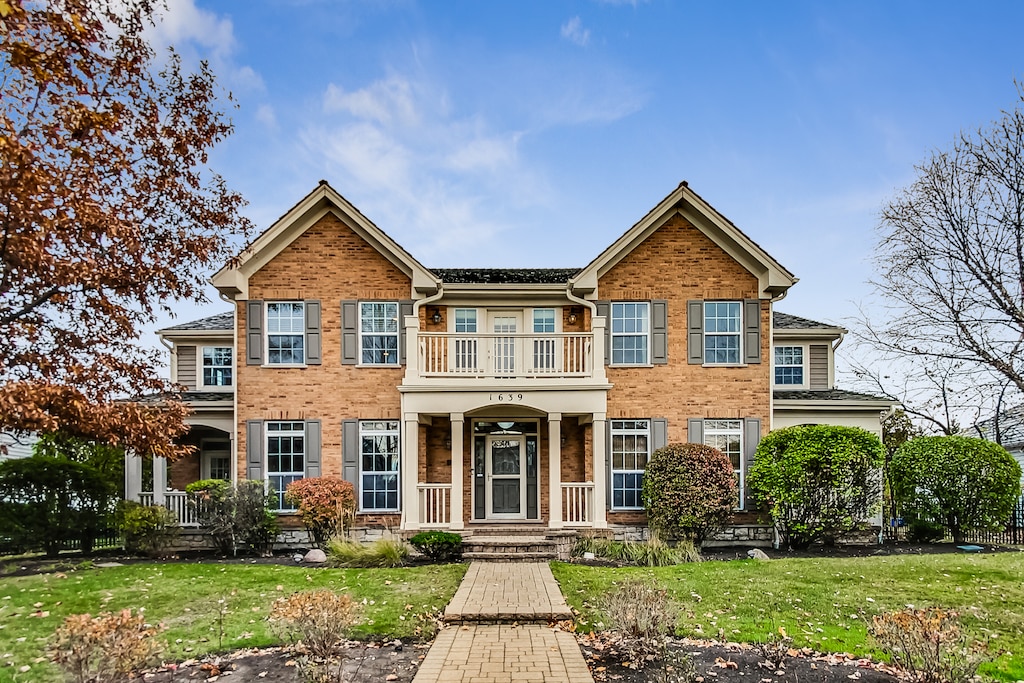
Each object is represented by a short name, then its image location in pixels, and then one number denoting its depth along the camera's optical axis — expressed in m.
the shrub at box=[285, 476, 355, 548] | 14.94
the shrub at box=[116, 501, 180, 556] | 14.74
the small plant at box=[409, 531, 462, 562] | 13.41
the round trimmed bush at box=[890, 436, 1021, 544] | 15.05
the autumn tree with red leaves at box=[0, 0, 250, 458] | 7.02
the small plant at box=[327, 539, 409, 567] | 13.08
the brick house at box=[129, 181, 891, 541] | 15.75
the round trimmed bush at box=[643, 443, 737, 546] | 14.87
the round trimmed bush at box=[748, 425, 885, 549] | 14.71
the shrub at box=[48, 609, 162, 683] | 5.50
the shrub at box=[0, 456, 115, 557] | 14.12
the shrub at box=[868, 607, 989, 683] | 5.79
